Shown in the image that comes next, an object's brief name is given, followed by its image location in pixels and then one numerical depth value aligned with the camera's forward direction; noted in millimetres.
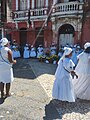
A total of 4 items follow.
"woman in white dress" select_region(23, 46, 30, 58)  8019
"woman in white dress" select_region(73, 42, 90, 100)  3108
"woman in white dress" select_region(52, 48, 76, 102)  2868
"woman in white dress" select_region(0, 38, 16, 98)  3039
